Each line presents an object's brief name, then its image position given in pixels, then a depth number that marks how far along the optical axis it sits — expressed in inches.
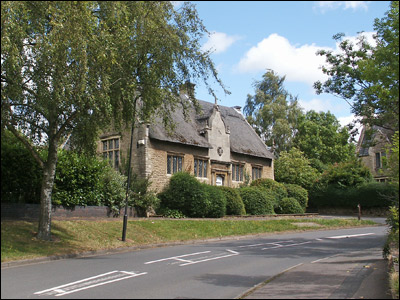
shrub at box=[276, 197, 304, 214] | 1363.8
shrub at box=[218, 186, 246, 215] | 1149.7
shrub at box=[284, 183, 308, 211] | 1455.5
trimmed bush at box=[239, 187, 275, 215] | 1231.1
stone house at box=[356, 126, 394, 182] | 1986.2
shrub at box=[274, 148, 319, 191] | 1768.3
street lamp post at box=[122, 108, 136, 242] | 693.3
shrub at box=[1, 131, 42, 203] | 713.6
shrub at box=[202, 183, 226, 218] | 1051.3
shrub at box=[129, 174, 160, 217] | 970.1
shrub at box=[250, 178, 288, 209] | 1368.1
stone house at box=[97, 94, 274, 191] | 1131.9
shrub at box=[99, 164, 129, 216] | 863.7
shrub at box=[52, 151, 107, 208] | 759.7
